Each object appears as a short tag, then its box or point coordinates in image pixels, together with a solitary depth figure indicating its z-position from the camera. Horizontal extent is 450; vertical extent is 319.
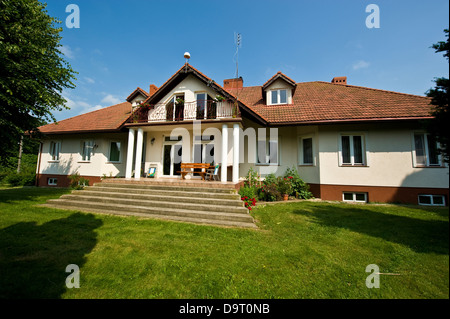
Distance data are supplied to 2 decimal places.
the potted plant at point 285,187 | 8.95
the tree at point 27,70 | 6.76
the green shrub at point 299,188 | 9.17
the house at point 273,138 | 8.46
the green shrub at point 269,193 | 8.75
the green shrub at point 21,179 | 14.44
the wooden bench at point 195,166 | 9.79
